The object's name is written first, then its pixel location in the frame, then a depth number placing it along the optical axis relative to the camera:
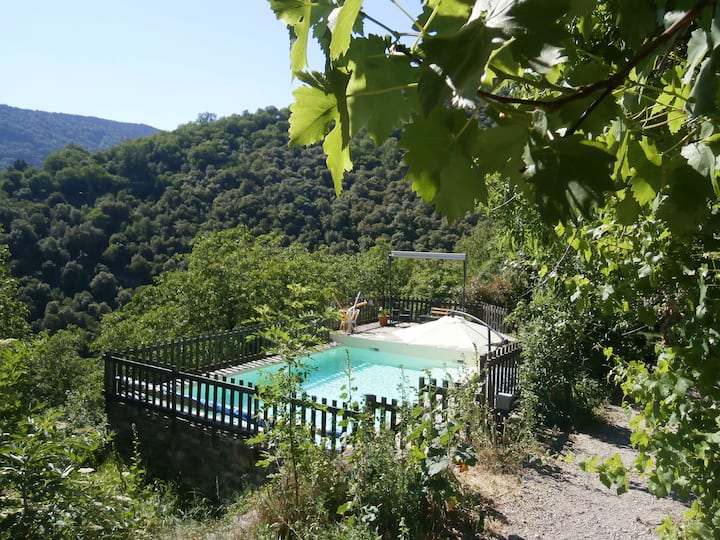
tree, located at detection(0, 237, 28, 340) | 13.81
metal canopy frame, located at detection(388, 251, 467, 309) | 13.69
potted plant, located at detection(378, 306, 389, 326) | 15.36
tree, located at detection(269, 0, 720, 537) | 0.44
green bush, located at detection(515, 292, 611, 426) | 6.46
